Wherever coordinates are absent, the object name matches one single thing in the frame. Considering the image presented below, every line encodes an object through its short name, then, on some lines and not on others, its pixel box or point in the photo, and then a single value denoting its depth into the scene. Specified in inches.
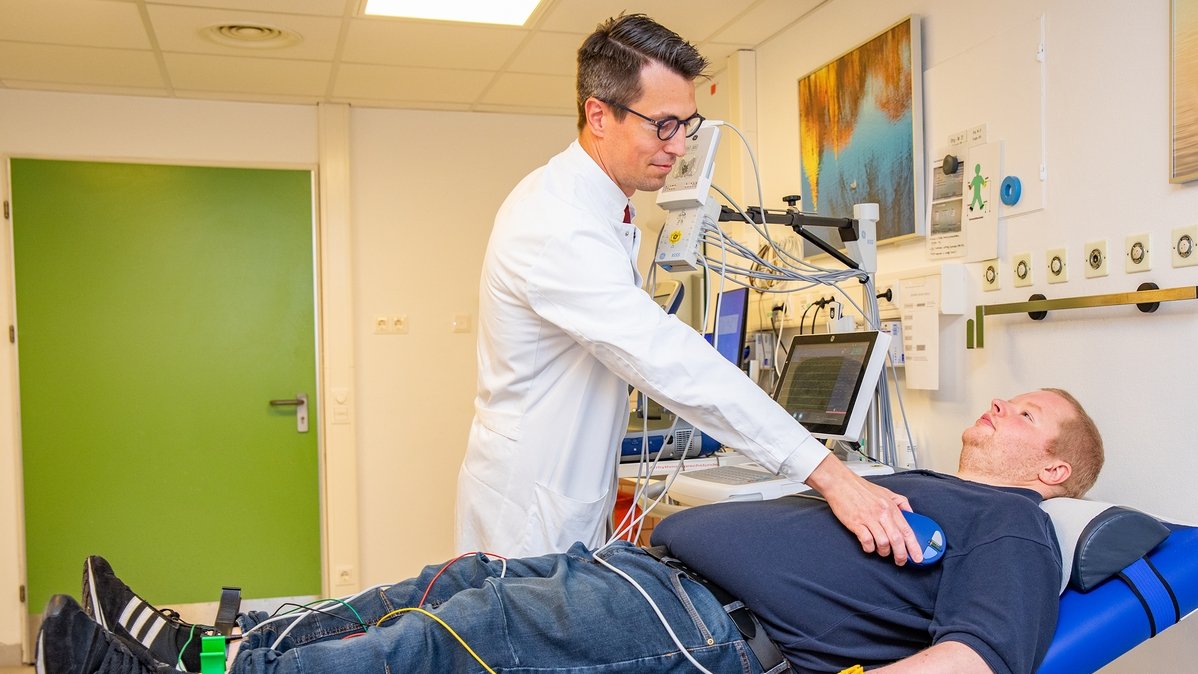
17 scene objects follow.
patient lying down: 47.3
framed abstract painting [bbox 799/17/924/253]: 102.7
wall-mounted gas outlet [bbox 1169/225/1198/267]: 69.3
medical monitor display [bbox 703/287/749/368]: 113.8
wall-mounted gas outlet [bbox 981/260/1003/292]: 90.5
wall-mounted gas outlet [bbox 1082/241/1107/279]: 77.9
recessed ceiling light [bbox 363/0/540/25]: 115.3
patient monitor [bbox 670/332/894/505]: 85.0
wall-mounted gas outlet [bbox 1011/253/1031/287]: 86.2
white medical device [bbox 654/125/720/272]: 78.4
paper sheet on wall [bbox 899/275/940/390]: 96.4
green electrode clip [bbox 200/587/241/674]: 45.3
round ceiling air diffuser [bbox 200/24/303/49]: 121.5
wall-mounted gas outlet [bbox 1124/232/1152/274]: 73.5
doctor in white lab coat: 59.9
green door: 148.6
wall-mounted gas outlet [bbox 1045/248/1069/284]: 81.8
